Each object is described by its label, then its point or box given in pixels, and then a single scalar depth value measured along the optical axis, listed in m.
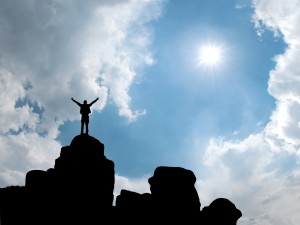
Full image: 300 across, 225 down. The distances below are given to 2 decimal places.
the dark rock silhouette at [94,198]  34.16
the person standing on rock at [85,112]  39.87
